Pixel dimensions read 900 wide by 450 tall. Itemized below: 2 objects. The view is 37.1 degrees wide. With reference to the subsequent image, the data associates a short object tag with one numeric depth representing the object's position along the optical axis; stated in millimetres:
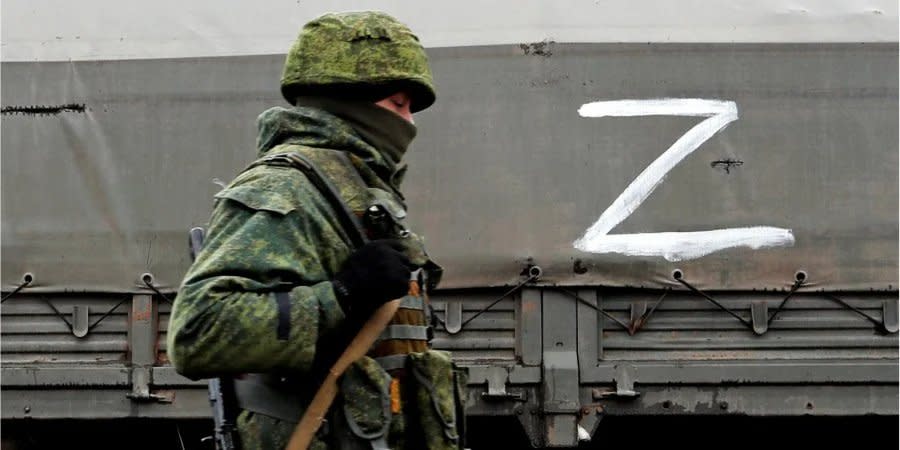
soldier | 2303
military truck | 5363
